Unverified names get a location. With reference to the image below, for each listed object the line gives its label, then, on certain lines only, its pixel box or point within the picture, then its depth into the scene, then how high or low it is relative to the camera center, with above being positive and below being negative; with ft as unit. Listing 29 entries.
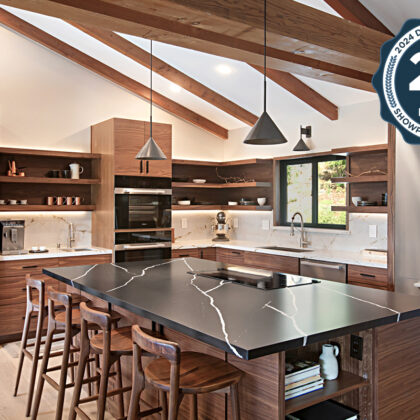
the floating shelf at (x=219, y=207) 21.44 +0.25
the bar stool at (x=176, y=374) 6.62 -2.50
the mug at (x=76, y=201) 19.51 +0.45
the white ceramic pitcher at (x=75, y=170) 19.24 +1.71
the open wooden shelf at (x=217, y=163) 21.50 +2.39
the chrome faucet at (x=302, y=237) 19.62 -1.04
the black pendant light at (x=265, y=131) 9.70 +1.68
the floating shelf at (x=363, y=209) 15.92 +0.14
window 18.88 +0.93
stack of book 7.46 -2.69
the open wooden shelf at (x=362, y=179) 16.17 +1.20
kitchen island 6.88 -1.76
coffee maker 17.21 -0.90
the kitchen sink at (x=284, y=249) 19.02 -1.51
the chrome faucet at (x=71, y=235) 19.63 -0.97
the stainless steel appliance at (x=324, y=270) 15.94 -2.01
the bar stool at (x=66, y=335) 9.88 -2.68
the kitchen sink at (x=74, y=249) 18.59 -1.51
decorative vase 8.20 -2.63
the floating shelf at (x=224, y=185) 21.35 +1.29
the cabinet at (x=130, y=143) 18.56 +2.81
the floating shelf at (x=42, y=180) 17.61 +1.23
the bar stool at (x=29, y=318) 11.05 -2.61
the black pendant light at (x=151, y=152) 13.84 +1.77
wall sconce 18.29 +2.56
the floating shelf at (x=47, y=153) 17.80 +2.31
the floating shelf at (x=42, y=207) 17.74 +0.17
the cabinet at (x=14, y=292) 16.40 -2.82
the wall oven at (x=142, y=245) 18.76 -1.35
